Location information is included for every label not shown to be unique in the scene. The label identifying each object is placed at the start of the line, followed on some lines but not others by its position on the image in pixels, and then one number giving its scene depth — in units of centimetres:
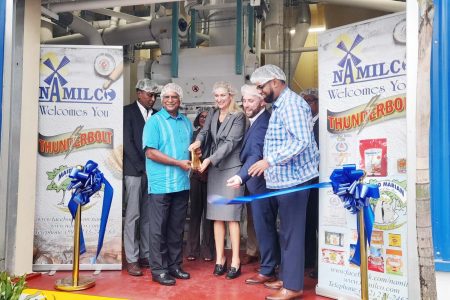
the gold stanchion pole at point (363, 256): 249
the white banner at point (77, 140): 377
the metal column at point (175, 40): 524
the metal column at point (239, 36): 490
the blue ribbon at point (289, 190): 270
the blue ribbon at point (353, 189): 246
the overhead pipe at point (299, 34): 668
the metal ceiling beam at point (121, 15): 591
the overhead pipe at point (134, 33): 587
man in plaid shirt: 288
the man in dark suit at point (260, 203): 334
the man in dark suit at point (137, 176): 383
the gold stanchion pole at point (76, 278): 320
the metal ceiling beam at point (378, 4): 491
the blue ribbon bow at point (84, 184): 329
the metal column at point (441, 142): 258
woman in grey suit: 348
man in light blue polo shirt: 342
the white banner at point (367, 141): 275
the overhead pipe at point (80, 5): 398
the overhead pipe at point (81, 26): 564
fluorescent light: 760
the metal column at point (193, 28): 564
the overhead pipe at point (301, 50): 663
